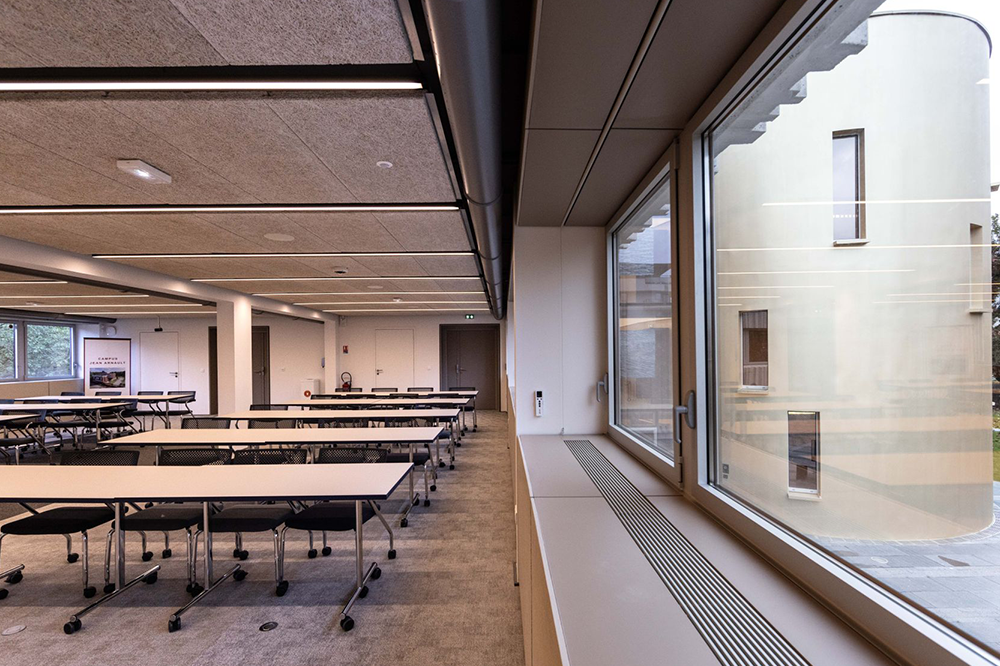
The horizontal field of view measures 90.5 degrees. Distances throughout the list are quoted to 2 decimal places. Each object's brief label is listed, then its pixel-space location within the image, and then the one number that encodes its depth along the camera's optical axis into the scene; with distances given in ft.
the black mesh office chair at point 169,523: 10.79
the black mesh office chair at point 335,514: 10.71
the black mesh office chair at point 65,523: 10.57
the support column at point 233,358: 29.43
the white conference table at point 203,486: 9.81
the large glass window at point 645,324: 7.80
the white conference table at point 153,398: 33.22
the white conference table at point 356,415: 21.26
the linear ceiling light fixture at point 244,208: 12.74
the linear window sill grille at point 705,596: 3.00
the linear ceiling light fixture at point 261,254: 18.78
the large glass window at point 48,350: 43.62
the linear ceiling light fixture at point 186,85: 6.60
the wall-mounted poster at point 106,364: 46.16
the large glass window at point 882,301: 2.43
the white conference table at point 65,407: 28.48
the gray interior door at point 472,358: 48.42
